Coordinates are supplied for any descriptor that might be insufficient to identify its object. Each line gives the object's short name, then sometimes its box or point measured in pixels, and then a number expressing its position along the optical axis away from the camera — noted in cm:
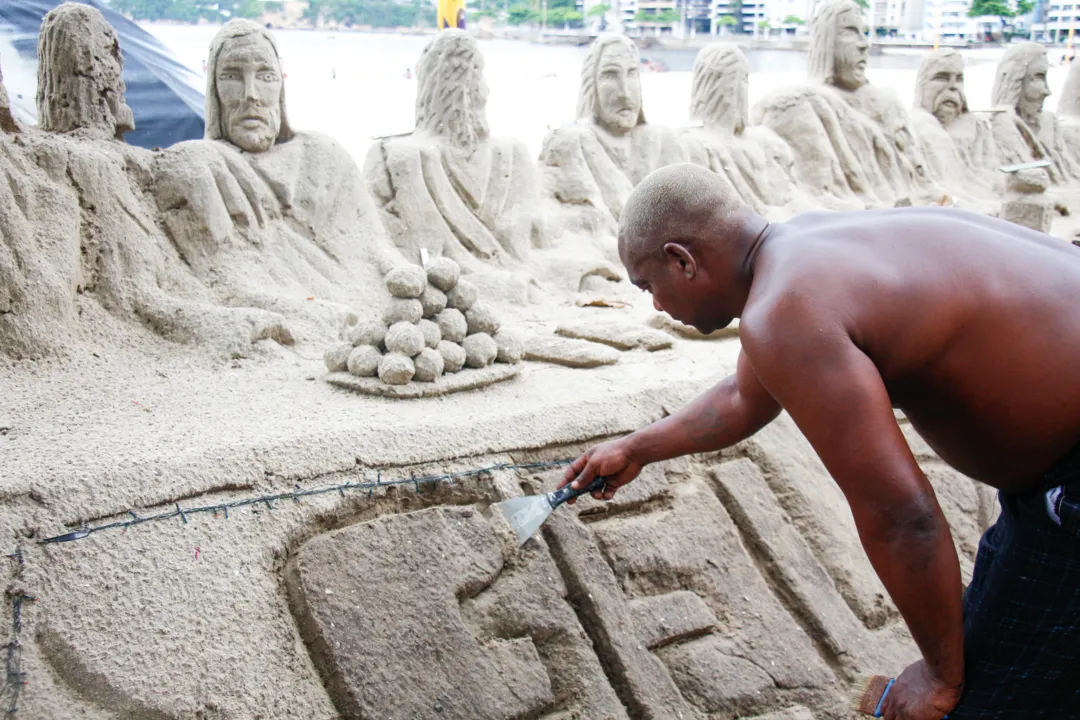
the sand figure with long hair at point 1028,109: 878
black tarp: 544
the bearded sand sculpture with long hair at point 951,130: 820
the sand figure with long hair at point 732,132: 650
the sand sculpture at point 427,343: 325
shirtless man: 162
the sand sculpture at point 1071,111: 927
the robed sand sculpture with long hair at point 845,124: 716
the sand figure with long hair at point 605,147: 572
